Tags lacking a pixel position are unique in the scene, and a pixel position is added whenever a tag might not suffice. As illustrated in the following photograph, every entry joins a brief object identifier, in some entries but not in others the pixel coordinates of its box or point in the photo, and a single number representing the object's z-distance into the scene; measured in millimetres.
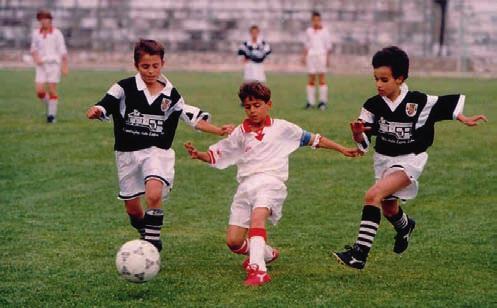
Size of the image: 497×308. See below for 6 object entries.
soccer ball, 17812
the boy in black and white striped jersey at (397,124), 19719
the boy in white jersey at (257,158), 19359
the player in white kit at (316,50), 55156
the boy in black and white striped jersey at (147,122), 20250
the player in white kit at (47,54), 46031
